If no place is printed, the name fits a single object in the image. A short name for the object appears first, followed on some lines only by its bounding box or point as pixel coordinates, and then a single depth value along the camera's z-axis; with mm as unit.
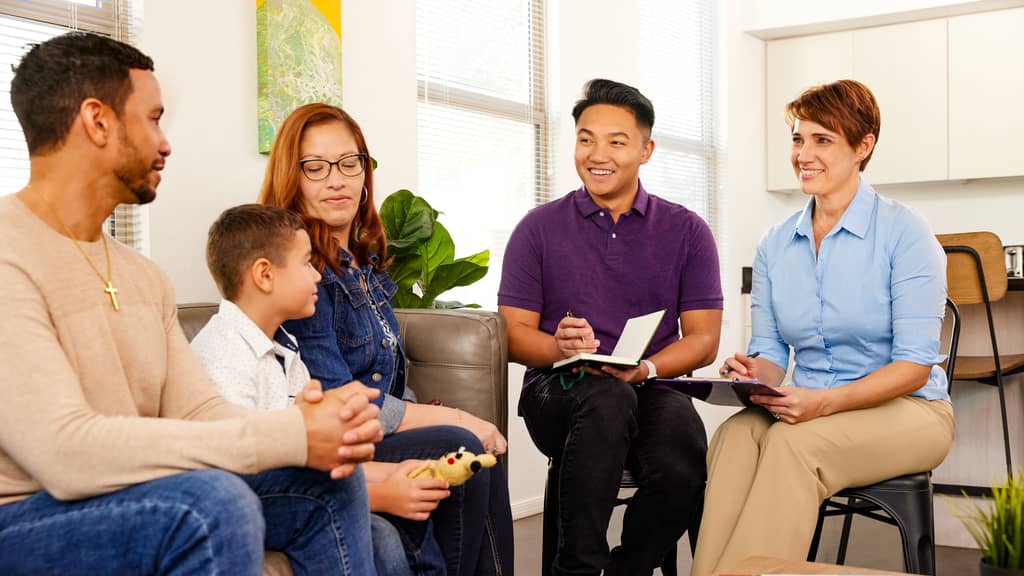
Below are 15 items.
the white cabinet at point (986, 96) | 4910
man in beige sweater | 1191
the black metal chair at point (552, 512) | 2232
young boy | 1695
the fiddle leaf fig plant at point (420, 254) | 2705
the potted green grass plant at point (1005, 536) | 1581
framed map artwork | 2697
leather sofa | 2201
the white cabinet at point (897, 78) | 5109
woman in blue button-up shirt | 1970
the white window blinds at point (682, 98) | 4945
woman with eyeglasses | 1855
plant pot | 1570
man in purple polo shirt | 2186
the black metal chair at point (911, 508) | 2010
